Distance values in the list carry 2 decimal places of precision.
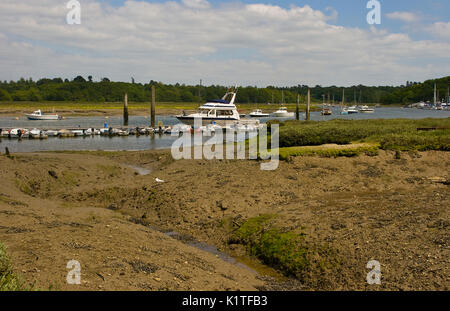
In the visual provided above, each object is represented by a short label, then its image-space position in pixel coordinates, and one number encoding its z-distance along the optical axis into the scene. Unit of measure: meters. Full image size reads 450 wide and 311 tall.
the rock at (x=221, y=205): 16.39
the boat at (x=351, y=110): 138.27
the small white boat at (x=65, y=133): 53.19
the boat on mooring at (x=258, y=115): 101.70
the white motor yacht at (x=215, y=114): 66.19
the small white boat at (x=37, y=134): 51.19
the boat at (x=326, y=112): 113.31
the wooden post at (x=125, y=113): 69.02
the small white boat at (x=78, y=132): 54.43
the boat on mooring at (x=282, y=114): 113.75
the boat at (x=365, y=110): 144.00
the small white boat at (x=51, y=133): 52.81
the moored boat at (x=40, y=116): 85.44
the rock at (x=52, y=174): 23.05
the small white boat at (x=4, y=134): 51.17
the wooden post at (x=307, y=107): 73.32
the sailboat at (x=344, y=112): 131.96
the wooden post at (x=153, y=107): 63.64
